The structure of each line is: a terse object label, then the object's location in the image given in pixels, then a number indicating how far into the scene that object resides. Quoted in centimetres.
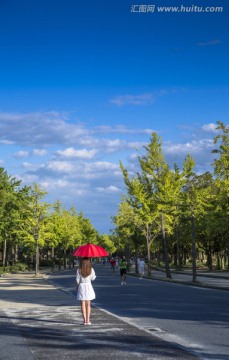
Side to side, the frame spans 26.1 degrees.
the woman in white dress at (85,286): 1135
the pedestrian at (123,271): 3030
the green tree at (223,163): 2843
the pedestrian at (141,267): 4147
